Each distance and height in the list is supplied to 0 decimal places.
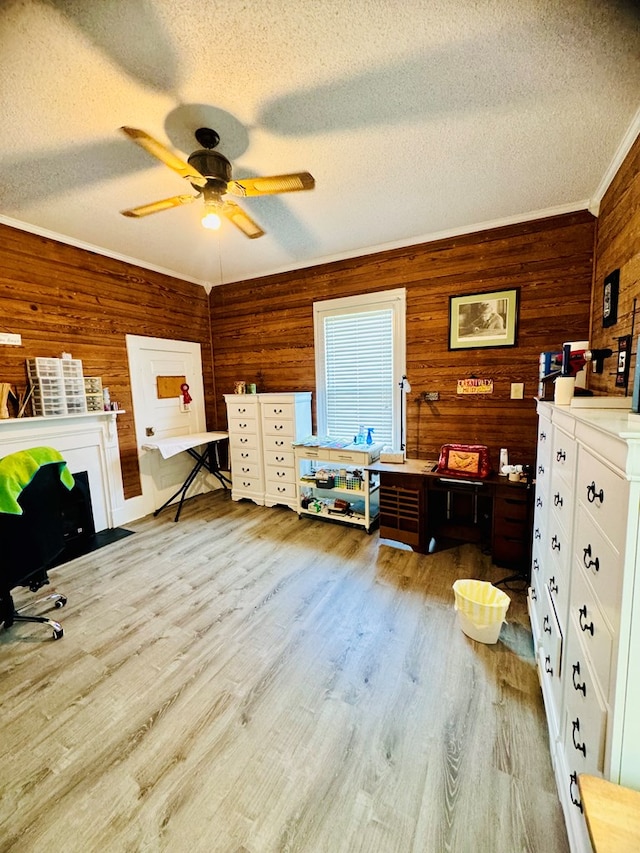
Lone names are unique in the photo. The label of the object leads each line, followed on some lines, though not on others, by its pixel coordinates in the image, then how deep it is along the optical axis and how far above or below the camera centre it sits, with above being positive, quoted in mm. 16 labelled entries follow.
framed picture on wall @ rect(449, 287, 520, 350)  2887 +561
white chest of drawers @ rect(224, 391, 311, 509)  3766 -597
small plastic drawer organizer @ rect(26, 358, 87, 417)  2846 +82
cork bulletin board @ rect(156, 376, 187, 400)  4016 +76
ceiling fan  1719 +1090
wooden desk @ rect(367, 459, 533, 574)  2496 -1079
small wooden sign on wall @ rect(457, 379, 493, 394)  3020 -26
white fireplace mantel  2770 -442
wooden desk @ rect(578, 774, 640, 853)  652 -889
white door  3785 -194
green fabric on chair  1733 -409
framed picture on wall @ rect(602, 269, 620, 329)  2059 +507
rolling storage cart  3230 -968
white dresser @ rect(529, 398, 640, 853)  734 -614
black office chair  1830 -799
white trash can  1825 -1270
